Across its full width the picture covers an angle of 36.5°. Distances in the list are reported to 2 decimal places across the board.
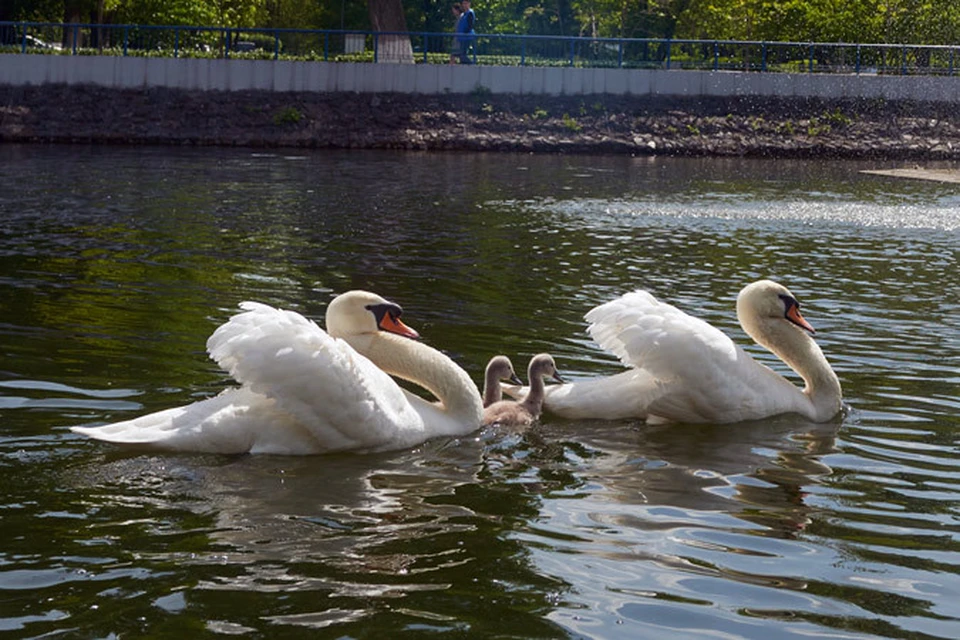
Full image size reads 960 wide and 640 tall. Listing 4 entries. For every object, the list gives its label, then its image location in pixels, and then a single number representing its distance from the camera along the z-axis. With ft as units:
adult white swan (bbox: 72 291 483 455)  24.57
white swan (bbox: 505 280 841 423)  28.66
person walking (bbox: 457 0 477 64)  132.05
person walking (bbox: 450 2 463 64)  135.13
